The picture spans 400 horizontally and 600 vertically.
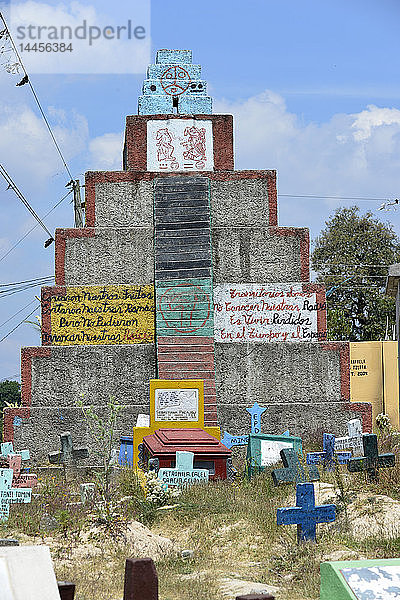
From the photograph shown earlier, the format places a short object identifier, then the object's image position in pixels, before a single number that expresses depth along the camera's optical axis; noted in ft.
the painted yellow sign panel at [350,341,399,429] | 102.06
